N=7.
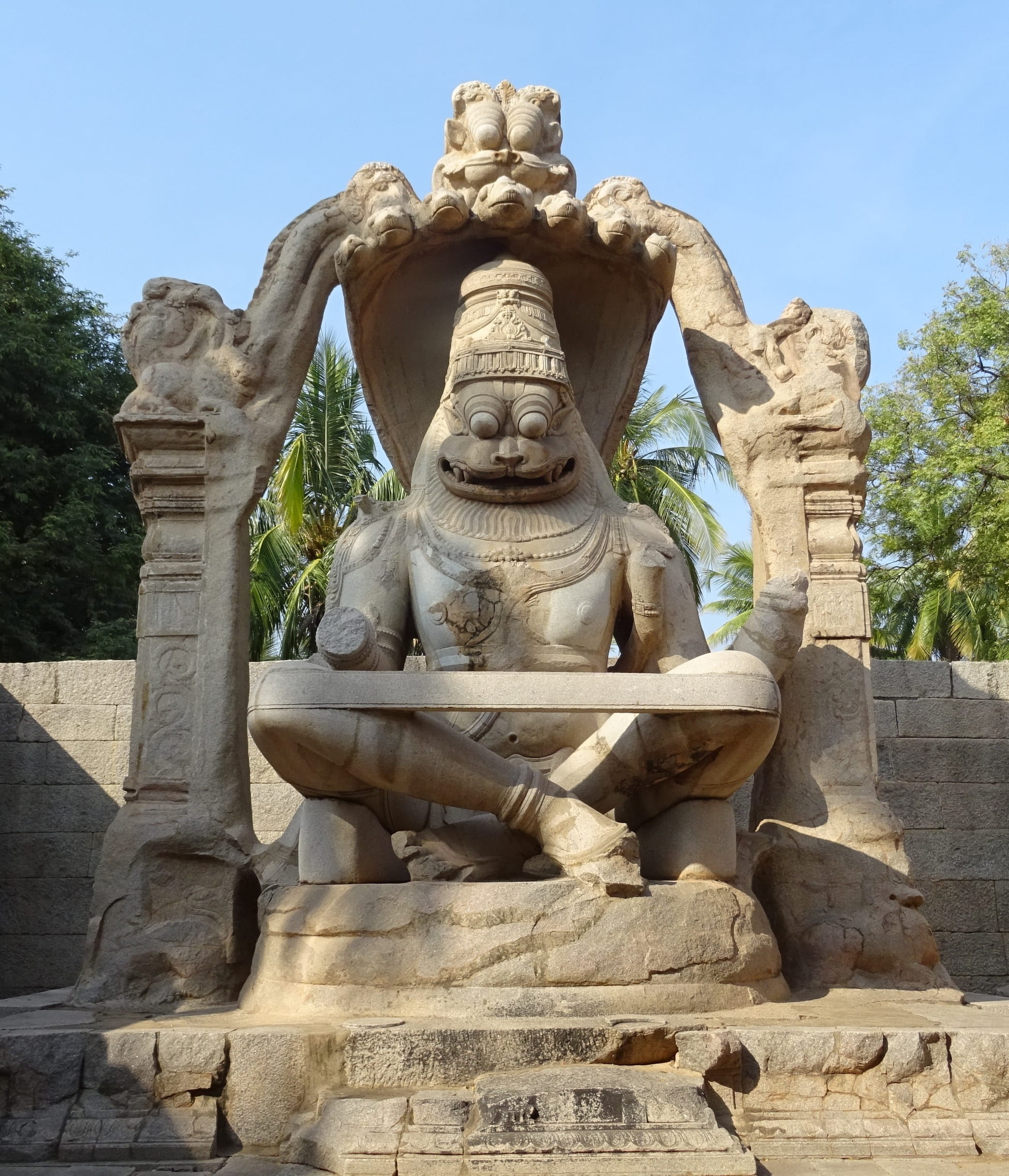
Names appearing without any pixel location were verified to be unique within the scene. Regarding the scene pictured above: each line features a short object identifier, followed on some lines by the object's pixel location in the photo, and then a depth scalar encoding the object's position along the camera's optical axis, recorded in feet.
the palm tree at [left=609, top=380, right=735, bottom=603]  55.06
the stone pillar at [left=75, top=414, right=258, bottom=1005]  15.98
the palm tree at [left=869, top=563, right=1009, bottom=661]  55.72
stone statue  13.38
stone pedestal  12.63
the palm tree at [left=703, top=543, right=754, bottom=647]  73.15
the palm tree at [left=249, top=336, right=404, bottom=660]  53.78
